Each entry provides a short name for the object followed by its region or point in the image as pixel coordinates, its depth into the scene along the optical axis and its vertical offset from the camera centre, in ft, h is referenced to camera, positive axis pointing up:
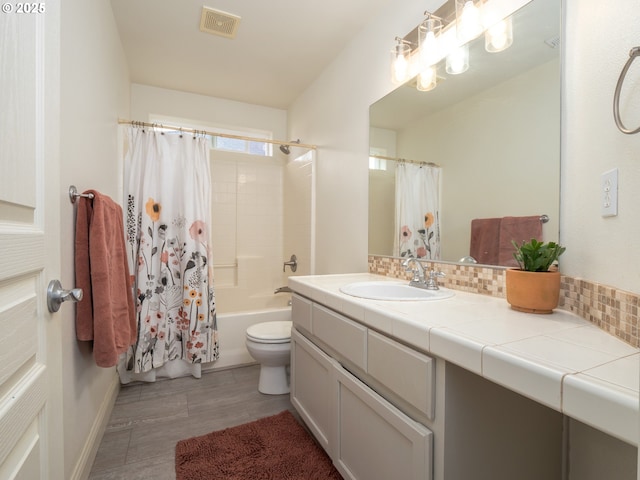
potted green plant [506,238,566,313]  3.26 -0.46
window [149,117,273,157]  10.40 +3.43
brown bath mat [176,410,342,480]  4.63 -3.54
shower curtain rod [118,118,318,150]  7.64 +2.71
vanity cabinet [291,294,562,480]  2.82 -1.88
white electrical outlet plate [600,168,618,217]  2.83 +0.42
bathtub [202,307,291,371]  8.39 -2.75
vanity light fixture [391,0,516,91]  4.34 +3.13
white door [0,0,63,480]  1.83 -0.06
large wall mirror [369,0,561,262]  3.74 +1.59
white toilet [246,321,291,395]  6.82 -2.64
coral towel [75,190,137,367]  4.24 -0.65
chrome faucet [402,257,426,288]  5.09 -0.58
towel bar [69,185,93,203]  4.15 +0.54
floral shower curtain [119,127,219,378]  7.48 -0.39
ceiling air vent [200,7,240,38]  6.55 +4.64
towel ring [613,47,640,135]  2.40 +1.15
